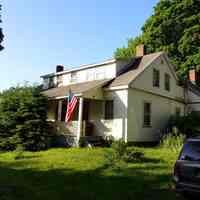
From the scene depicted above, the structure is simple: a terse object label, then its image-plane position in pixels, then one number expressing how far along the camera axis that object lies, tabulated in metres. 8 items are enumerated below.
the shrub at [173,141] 12.78
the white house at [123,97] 13.68
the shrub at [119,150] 9.40
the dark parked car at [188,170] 4.96
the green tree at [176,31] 24.42
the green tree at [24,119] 12.95
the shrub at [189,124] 14.72
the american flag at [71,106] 13.08
